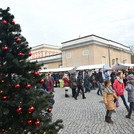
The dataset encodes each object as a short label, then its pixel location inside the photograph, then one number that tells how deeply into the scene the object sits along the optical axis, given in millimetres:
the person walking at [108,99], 5191
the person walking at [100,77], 10922
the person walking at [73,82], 10469
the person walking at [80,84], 9930
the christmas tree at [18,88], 2629
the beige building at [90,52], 27562
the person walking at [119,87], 6273
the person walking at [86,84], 13480
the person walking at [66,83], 11242
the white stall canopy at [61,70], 21994
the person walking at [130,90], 5484
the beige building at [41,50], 59500
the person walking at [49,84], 9875
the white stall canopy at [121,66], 20250
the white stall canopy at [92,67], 19012
